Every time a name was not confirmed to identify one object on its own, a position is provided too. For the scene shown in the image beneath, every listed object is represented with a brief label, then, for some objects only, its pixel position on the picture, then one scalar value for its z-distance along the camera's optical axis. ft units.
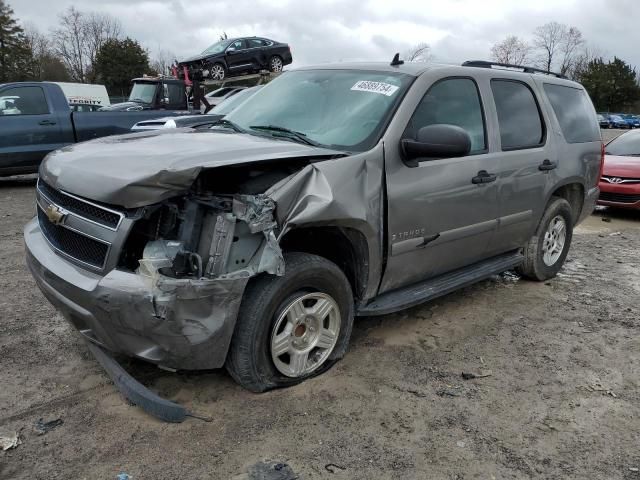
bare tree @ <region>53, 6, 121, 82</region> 194.49
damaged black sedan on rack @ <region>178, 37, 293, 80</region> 66.19
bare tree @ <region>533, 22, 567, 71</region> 228.22
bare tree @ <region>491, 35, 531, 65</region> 204.85
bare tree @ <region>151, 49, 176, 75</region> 191.27
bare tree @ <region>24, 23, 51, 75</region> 152.87
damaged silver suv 8.30
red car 28.73
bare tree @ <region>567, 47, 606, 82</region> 211.41
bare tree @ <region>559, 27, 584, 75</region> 226.19
